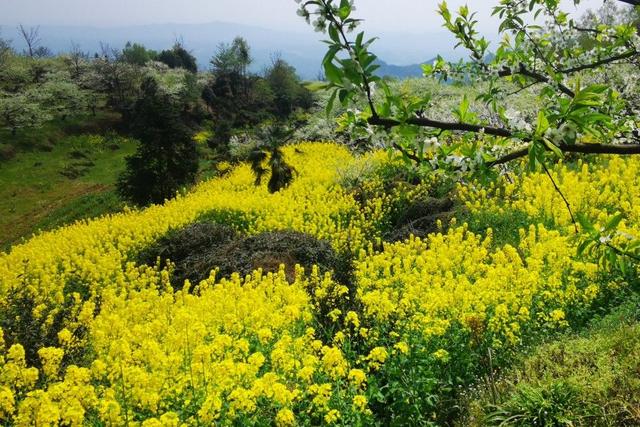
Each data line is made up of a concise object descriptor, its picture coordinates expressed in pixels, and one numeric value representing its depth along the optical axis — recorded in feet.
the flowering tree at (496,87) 5.39
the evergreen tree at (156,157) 68.54
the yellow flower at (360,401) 14.15
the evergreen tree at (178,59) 234.38
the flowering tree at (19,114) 146.30
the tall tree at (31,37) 274.07
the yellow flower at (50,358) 15.60
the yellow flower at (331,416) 13.86
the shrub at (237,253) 35.37
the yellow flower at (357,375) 14.89
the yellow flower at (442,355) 17.48
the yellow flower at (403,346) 17.31
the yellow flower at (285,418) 13.46
